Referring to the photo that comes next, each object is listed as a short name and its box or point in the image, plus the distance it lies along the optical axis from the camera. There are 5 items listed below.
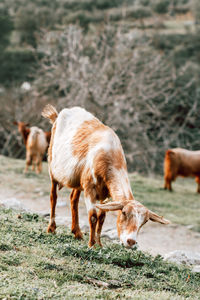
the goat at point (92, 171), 4.43
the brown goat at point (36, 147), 14.61
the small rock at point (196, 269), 5.44
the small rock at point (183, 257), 6.25
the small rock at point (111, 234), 7.03
